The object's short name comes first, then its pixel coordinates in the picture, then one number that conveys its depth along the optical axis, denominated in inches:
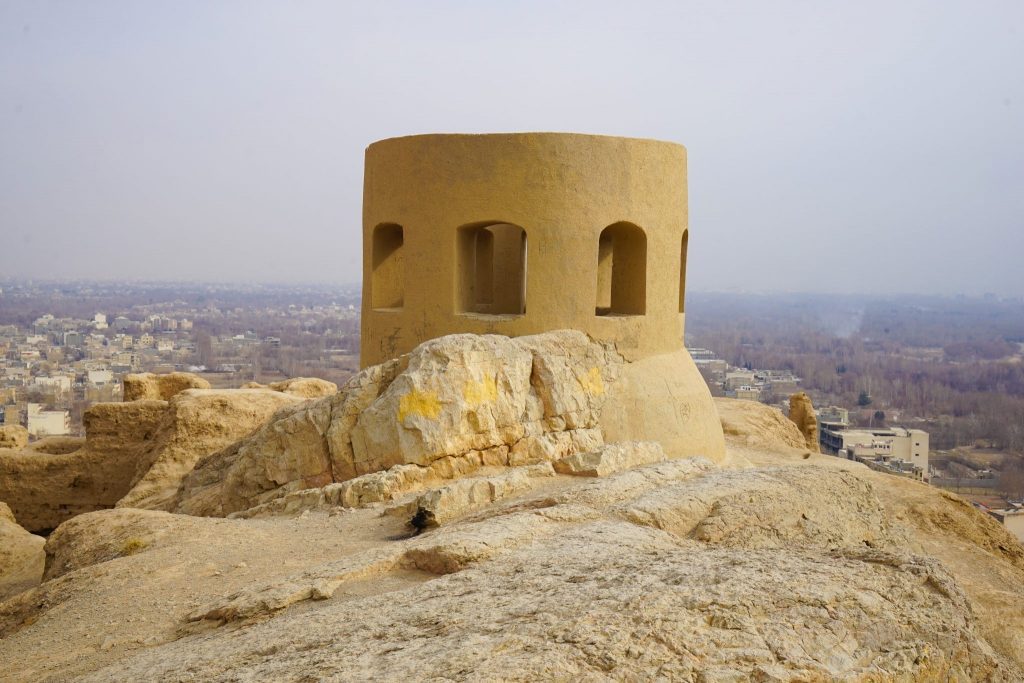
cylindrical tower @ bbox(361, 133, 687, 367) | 408.2
